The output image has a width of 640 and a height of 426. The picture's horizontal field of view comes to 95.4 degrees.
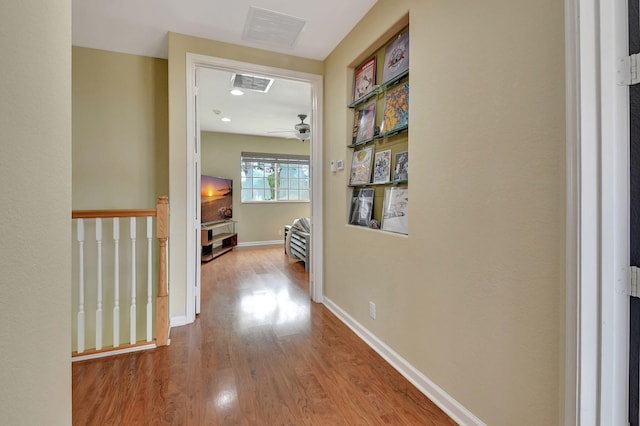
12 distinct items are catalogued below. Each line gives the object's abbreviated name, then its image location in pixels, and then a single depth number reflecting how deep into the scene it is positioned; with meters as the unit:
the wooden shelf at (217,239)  5.22
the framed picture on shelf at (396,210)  1.96
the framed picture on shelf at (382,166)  2.20
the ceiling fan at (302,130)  4.91
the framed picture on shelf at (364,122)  2.35
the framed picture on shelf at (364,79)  2.34
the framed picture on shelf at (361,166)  2.39
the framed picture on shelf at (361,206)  2.41
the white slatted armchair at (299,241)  4.41
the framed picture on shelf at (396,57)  1.98
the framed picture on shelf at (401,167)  1.98
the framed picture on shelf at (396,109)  1.98
